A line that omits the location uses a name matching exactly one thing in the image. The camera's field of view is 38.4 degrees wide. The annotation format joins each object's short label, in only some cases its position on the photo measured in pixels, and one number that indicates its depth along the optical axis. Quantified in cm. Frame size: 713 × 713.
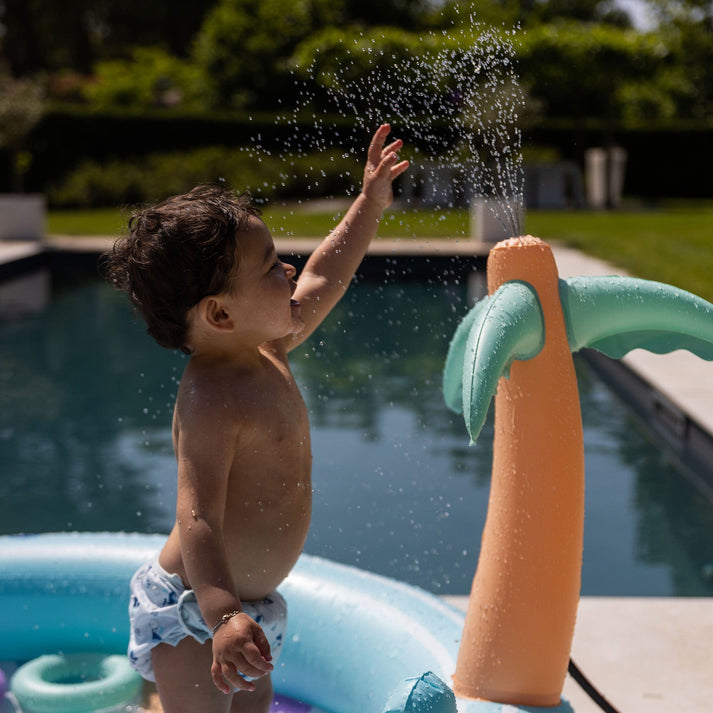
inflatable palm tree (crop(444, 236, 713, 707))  204
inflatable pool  220
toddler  161
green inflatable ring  239
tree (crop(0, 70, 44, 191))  1723
